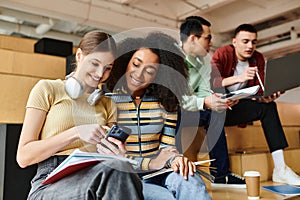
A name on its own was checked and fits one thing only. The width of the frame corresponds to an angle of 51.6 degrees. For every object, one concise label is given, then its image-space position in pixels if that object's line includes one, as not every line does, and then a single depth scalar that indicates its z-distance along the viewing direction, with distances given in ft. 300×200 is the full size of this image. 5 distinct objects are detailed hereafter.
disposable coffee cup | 4.47
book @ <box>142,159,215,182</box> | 3.43
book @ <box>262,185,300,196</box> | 4.80
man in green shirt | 5.15
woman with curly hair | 3.55
